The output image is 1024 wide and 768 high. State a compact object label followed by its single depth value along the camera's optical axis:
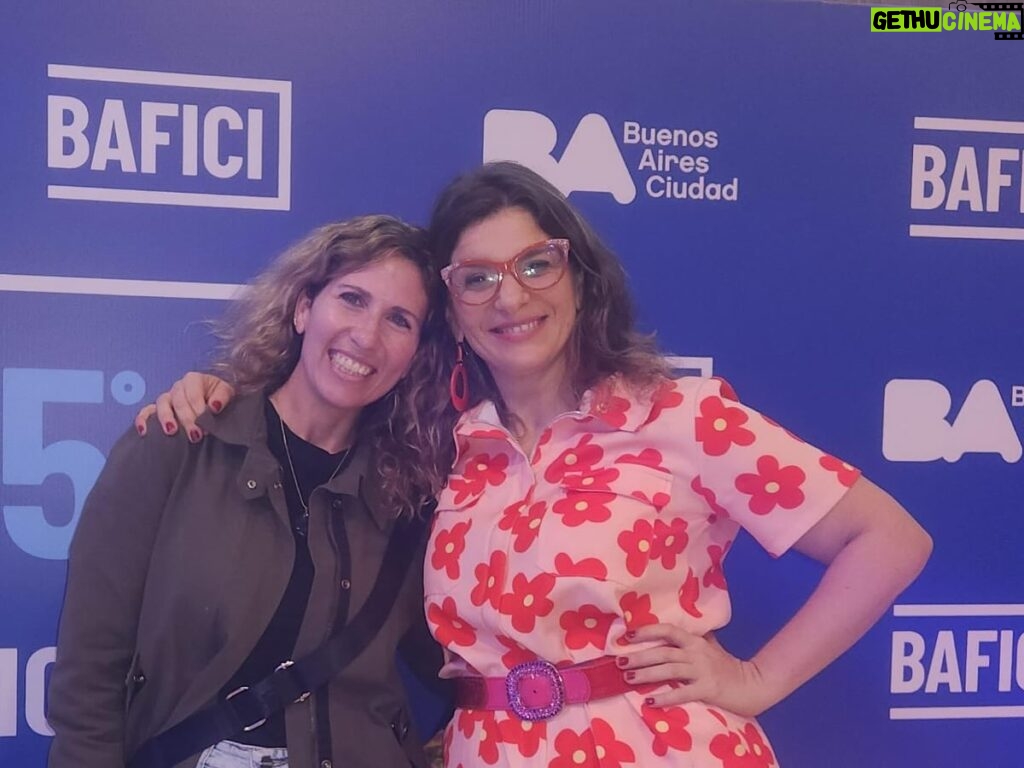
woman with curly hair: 1.56
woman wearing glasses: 1.54
